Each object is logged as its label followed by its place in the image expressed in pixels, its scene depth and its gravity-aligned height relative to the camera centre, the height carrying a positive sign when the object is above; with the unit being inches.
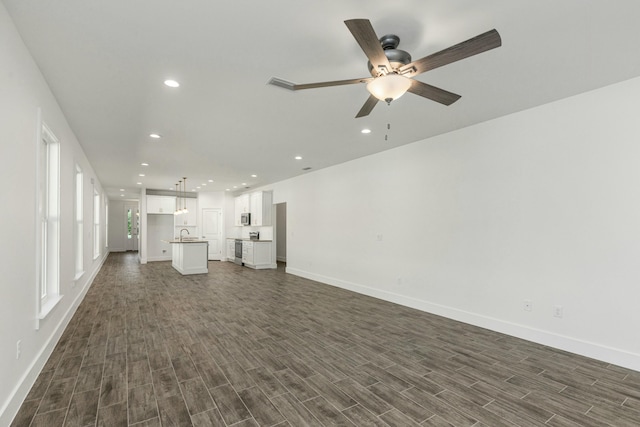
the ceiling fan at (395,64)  67.7 +39.8
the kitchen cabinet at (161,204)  443.5 +22.1
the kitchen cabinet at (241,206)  426.5 +18.8
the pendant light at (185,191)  340.5 +42.1
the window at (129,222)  613.9 -5.3
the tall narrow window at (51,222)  133.3 -0.9
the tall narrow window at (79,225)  204.5 -3.7
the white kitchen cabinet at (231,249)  443.8 -46.3
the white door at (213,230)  471.7 -17.6
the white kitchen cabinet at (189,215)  460.8 +6.0
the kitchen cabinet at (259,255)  373.4 -44.7
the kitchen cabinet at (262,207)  381.4 +14.3
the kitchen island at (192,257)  331.9 -41.9
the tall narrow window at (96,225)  301.8 -5.9
